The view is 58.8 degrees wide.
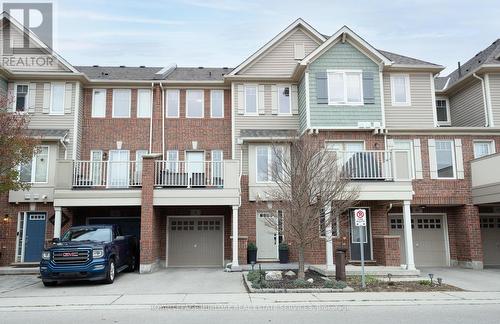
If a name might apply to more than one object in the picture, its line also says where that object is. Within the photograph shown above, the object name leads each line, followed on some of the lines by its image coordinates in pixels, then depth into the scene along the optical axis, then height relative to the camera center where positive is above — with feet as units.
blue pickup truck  45.19 -2.77
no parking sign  44.19 +1.11
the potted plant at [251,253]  62.23 -3.19
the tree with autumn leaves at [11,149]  48.34 +9.31
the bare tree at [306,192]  45.80 +3.86
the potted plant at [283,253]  62.95 -3.30
